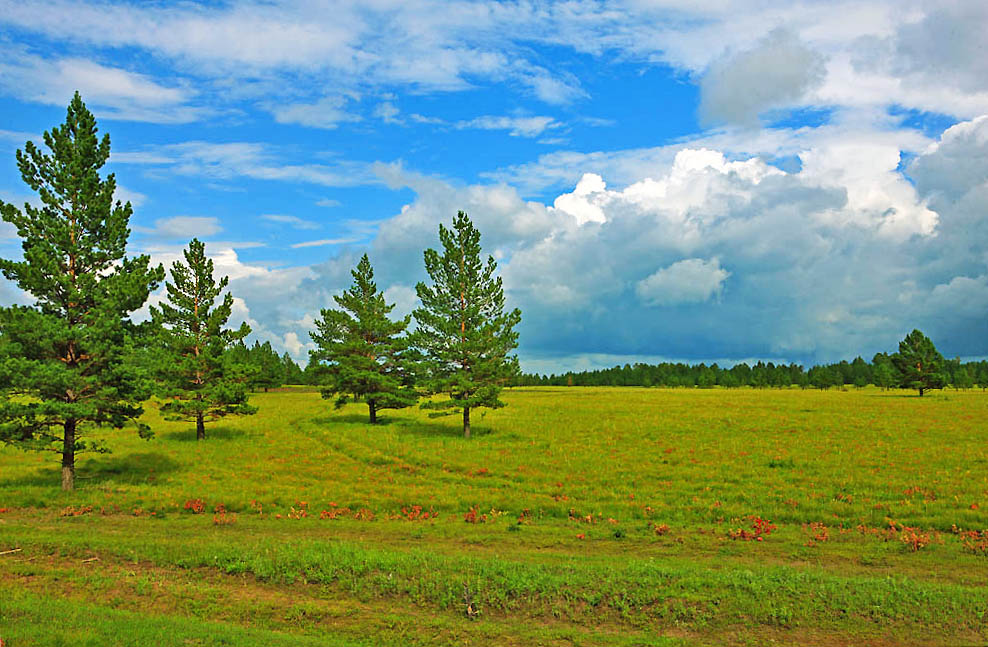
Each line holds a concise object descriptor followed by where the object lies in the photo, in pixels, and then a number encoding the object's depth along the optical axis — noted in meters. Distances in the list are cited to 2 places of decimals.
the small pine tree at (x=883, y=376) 116.01
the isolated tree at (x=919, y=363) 102.75
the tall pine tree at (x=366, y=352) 57.88
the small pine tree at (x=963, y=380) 143.50
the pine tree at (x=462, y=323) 45.91
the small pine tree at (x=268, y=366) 130.73
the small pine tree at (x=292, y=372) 177.50
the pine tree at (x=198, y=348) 46.06
